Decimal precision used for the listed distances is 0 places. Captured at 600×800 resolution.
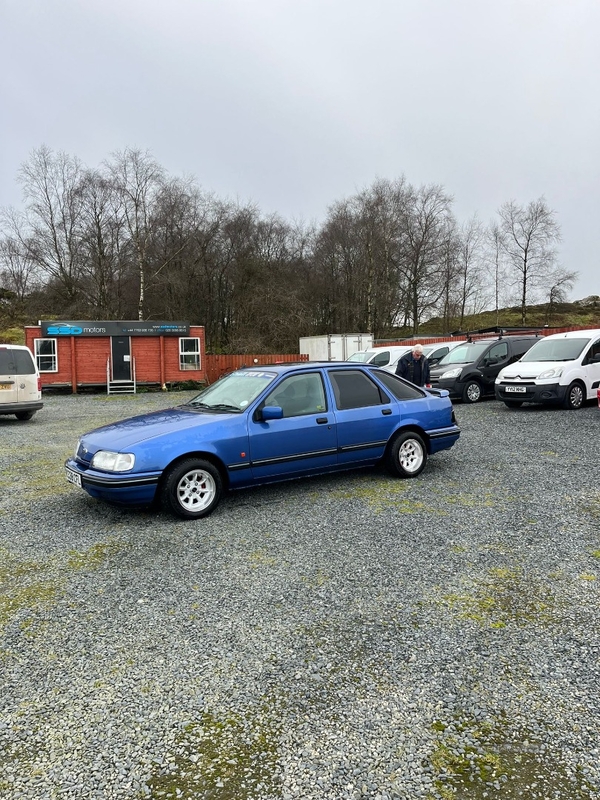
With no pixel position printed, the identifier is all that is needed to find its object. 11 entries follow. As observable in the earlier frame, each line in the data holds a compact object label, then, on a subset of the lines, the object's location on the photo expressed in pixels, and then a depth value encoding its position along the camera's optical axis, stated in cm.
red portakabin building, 2412
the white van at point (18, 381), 1320
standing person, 1169
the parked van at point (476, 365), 1511
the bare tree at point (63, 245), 3709
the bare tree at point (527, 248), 5041
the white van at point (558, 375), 1260
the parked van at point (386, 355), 1973
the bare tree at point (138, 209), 3727
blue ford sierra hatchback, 529
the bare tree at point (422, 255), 4153
